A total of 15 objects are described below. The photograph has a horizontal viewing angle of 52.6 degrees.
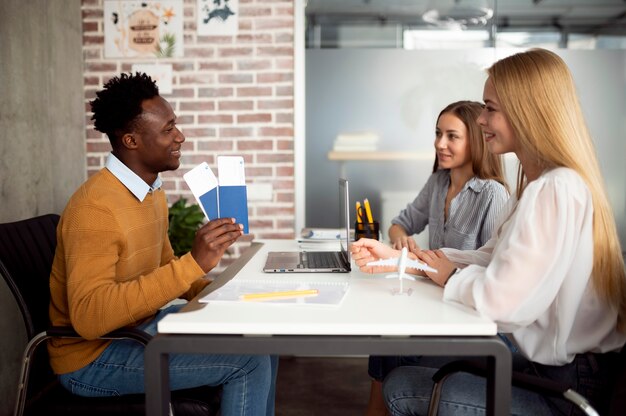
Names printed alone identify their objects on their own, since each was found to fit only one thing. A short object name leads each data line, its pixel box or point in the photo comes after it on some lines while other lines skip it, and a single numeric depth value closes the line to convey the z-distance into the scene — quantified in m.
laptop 1.98
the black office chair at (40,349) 1.70
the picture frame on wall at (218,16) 3.57
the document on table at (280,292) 1.49
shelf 3.70
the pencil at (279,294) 1.51
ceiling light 3.61
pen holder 2.46
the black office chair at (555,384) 1.28
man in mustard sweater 1.63
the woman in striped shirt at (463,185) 2.47
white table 1.30
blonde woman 1.42
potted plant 3.29
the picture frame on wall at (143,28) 3.59
